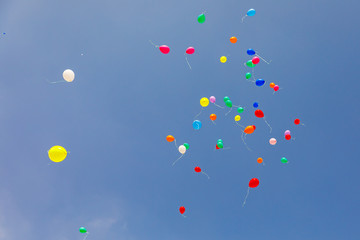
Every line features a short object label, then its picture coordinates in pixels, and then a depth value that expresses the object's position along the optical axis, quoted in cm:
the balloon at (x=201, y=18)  925
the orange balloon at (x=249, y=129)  951
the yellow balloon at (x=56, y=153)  798
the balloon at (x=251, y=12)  952
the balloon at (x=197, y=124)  996
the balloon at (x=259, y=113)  992
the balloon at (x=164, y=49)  946
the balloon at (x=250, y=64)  986
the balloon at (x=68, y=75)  899
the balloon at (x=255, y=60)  956
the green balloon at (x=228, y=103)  1002
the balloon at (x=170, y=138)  1045
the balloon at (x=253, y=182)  892
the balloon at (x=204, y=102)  1021
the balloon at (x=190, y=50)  981
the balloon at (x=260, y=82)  971
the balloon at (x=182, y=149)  1016
